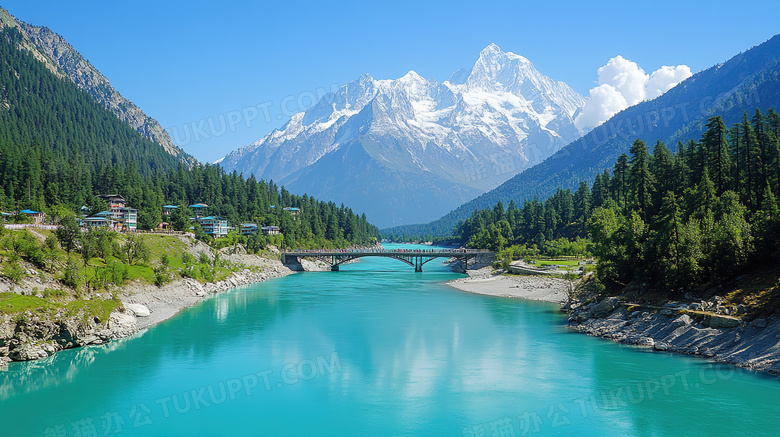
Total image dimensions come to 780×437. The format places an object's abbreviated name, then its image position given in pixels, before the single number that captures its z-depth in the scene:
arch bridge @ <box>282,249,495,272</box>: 140.62
